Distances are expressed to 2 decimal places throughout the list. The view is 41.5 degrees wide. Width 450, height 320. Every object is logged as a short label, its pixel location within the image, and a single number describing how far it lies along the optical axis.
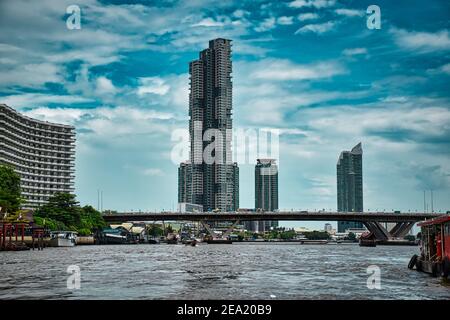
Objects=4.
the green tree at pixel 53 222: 177.44
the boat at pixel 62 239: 158.75
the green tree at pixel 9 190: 132.12
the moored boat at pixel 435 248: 53.44
